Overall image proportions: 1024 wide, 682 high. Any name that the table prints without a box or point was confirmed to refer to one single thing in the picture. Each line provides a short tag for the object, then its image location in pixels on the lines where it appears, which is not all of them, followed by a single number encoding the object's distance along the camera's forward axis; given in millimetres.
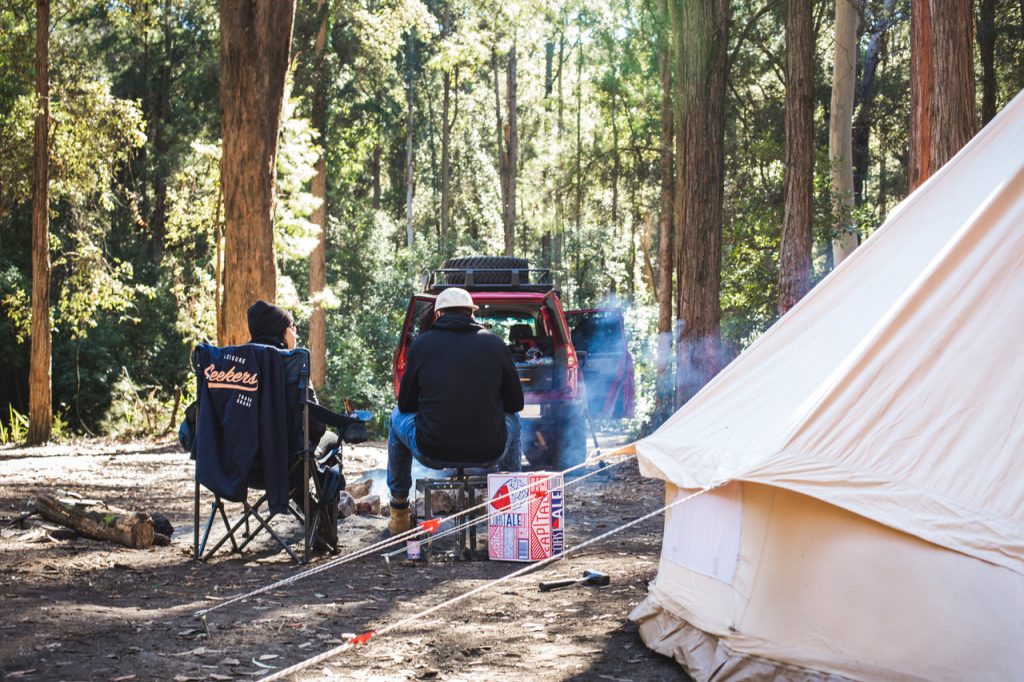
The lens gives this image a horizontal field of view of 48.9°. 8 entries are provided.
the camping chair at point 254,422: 6262
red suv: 10531
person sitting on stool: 6512
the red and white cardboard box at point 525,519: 6332
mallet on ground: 5816
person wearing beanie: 6574
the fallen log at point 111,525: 6848
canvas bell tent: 3574
